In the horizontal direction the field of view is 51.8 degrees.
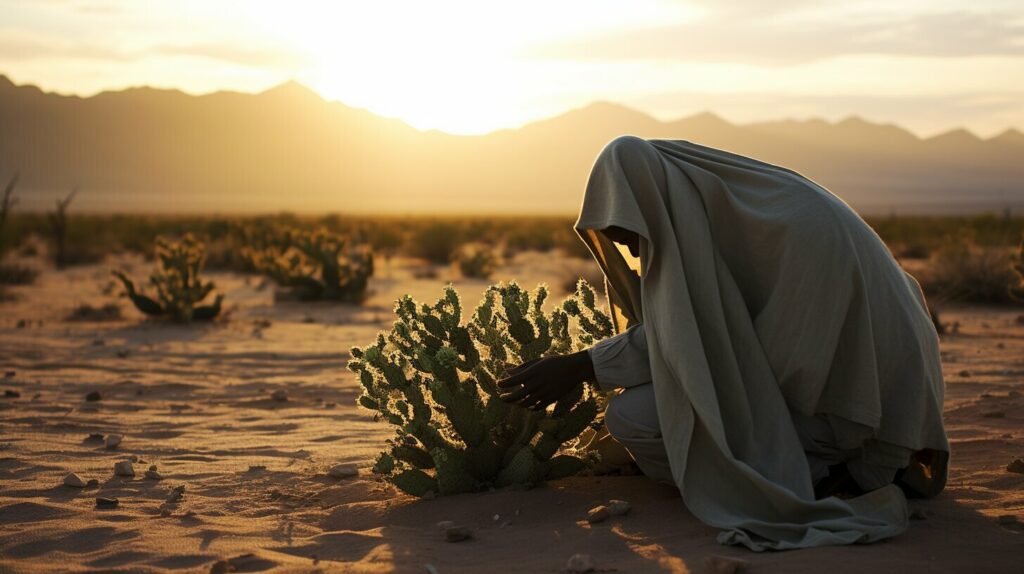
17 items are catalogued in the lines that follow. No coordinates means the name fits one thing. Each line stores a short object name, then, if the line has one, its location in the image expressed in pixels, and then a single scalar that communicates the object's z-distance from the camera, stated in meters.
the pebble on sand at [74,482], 4.76
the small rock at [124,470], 5.04
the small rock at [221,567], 3.46
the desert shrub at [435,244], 24.58
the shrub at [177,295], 12.38
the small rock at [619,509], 4.00
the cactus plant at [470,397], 4.38
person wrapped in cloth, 3.60
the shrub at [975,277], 13.54
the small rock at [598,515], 3.94
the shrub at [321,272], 15.25
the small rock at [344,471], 5.07
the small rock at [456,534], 3.82
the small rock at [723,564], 3.14
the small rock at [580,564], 3.33
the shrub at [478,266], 19.61
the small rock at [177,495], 4.56
